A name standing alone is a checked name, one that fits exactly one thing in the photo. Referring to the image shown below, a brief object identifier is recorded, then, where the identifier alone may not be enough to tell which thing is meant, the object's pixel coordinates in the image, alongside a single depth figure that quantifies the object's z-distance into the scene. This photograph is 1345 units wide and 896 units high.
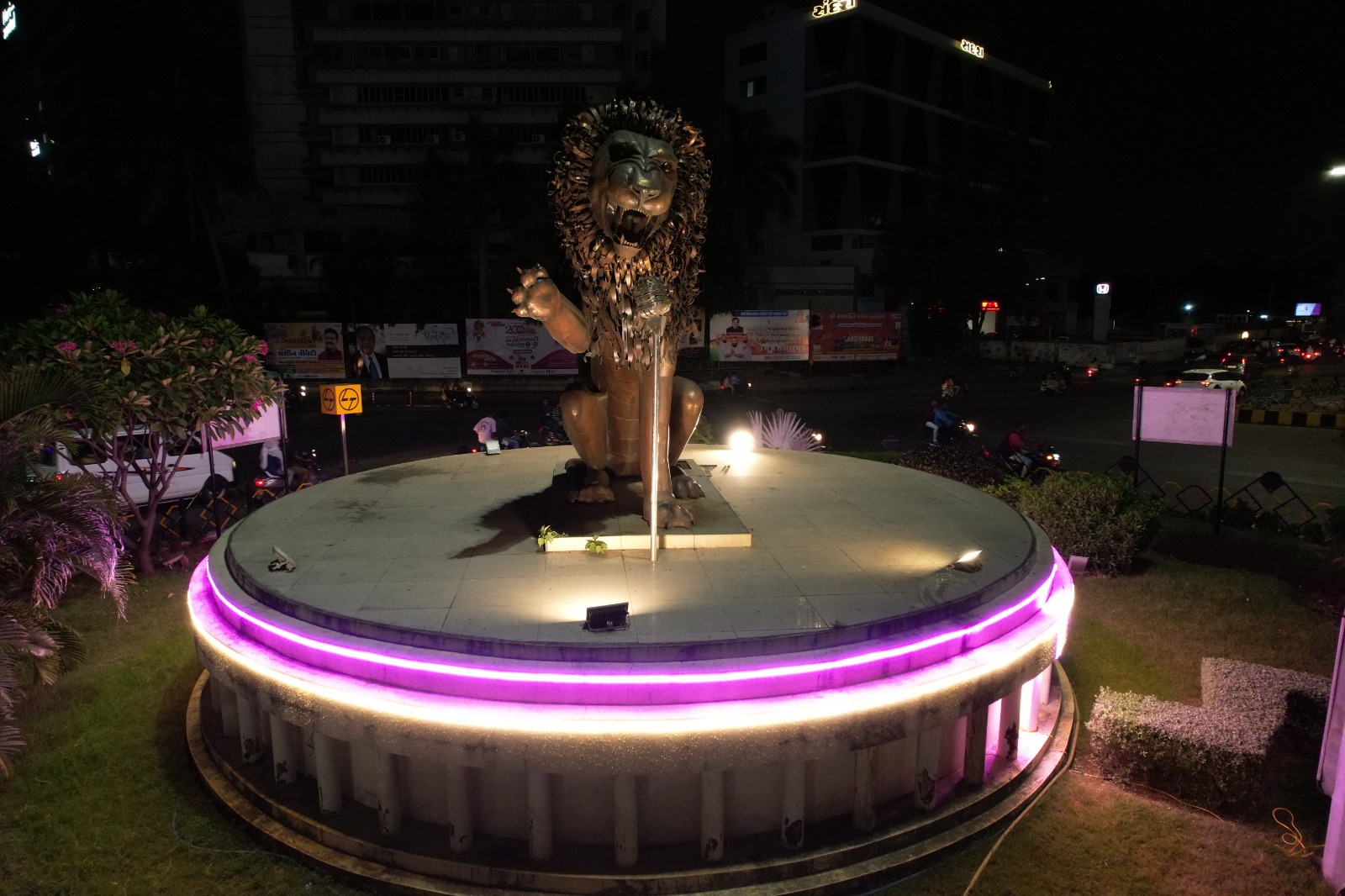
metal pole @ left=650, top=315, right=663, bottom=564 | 6.54
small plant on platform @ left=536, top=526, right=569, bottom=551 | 6.73
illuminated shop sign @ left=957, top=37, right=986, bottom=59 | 61.88
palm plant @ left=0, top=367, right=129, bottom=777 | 5.53
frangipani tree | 8.62
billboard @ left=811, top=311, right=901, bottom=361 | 35.72
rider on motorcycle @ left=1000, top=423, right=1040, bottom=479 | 13.71
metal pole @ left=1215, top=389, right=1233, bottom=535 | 11.05
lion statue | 6.55
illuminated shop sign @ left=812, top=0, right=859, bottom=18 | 53.50
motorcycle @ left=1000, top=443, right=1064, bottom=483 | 13.52
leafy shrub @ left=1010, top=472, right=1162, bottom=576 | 9.97
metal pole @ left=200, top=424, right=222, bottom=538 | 10.16
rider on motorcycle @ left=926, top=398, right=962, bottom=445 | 15.95
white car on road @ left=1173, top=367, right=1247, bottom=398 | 29.67
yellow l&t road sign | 11.48
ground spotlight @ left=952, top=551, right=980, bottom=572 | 6.25
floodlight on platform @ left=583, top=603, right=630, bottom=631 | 5.05
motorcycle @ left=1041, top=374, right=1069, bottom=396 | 32.12
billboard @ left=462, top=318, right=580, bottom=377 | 31.19
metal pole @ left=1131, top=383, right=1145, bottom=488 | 11.84
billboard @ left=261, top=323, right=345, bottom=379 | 29.58
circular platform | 4.62
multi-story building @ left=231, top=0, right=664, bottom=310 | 50.47
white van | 12.59
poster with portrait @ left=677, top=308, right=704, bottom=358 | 35.00
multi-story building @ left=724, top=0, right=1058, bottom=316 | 51.69
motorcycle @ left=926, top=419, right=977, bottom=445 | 15.92
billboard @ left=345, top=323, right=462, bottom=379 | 29.95
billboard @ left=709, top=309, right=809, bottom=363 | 34.03
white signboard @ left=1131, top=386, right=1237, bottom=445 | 11.18
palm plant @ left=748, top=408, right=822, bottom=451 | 15.26
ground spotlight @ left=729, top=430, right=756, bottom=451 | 12.64
